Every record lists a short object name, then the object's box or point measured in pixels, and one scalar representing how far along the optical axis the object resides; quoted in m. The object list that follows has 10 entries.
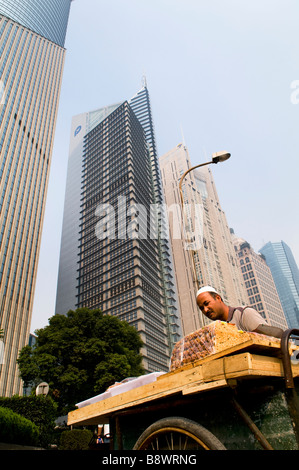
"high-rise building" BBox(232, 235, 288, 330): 123.79
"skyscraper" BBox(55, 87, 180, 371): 78.88
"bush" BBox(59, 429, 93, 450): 15.52
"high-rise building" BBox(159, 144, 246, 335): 107.62
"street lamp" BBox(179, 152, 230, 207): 9.91
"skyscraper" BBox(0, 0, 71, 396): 57.81
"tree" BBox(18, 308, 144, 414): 27.36
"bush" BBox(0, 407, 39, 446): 10.59
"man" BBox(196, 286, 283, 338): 2.59
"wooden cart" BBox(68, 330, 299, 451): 1.95
